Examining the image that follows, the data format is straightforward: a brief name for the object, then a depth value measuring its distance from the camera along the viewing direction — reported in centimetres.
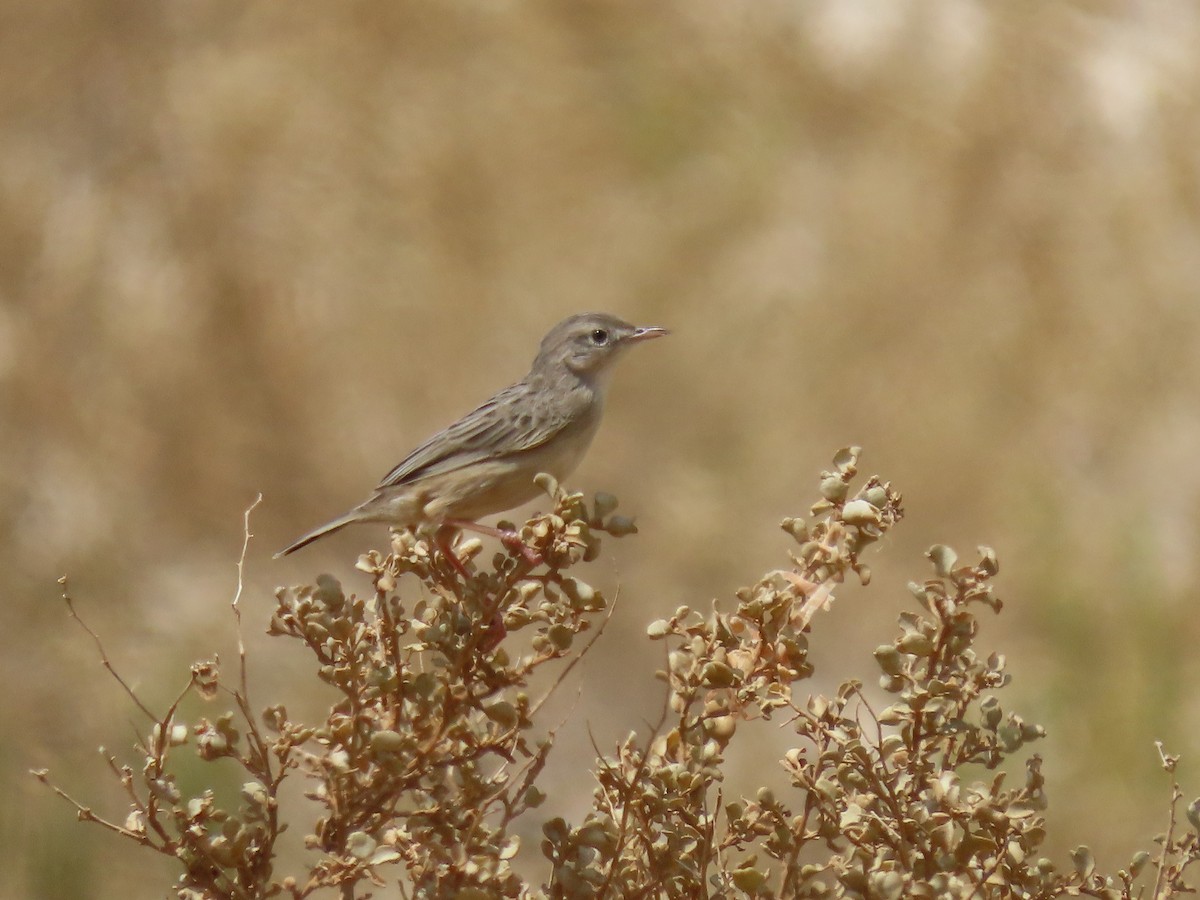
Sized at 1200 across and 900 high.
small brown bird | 645
